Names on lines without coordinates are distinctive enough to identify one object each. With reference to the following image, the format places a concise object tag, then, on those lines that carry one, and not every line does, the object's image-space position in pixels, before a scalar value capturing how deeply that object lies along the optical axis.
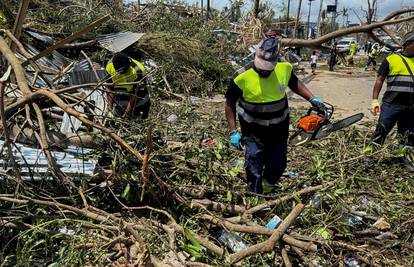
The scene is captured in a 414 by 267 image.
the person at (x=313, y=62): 17.25
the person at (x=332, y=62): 17.89
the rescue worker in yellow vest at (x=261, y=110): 3.24
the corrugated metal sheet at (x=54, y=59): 7.24
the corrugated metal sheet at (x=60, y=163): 2.90
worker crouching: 4.26
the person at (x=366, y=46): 29.62
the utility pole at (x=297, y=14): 25.45
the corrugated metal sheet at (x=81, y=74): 6.88
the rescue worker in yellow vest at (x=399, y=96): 4.18
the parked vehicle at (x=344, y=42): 29.70
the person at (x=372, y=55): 19.33
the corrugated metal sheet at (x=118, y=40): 8.12
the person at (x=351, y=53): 20.63
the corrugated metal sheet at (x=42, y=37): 7.85
